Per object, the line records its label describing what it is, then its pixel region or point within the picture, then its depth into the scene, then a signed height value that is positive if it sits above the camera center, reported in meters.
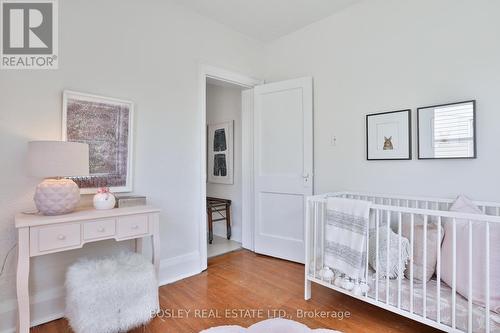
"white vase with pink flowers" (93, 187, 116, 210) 1.82 -0.24
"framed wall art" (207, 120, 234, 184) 3.74 +0.18
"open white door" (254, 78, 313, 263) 2.83 +0.01
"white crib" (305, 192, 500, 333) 1.35 -0.76
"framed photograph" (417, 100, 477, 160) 1.87 +0.26
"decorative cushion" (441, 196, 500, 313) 1.39 -0.53
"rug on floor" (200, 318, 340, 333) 1.64 -1.04
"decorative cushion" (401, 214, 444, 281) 1.66 -0.55
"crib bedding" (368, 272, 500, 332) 1.35 -0.79
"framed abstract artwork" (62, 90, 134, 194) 1.94 +0.24
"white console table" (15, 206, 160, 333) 1.45 -0.41
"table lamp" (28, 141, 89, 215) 1.58 -0.03
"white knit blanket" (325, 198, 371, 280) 1.74 -0.49
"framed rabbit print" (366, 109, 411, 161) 2.18 +0.26
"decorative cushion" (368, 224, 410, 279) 1.70 -0.58
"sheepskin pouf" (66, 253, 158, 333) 1.46 -0.76
